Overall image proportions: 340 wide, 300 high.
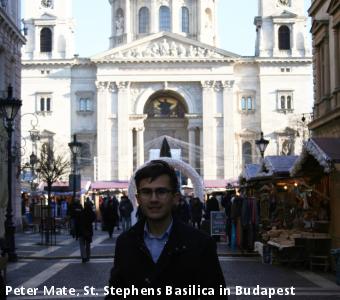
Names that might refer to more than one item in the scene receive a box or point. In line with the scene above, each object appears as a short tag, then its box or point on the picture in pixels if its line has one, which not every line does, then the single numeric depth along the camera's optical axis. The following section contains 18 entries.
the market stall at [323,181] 16.64
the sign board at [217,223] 26.75
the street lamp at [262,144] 32.28
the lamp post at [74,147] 33.78
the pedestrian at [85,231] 19.73
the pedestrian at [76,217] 19.86
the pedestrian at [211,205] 32.06
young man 4.33
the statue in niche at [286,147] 72.88
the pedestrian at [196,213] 32.81
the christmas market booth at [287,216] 17.81
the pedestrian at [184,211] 28.99
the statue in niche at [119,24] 85.06
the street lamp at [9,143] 19.69
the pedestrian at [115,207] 35.23
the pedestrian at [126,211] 33.94
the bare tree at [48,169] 28.69
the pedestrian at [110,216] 32.62
